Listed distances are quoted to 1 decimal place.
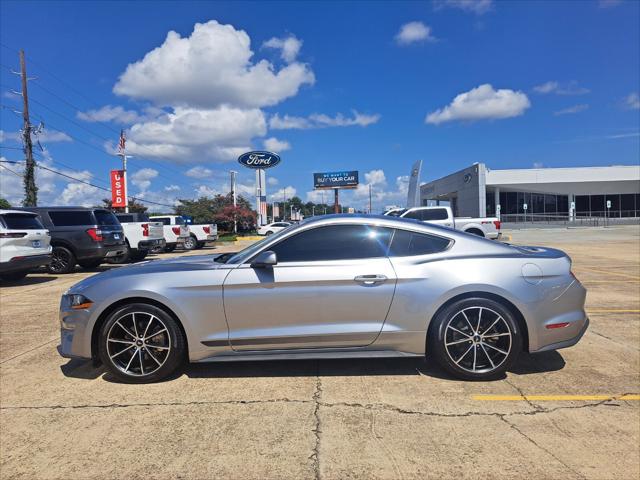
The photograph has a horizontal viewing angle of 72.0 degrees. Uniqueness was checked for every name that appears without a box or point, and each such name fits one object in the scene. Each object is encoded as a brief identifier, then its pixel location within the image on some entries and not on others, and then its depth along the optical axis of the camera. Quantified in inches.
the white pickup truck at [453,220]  709.9
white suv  376.2
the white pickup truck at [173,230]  773.9
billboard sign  2454.5
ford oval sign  1882.4
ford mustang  151.4
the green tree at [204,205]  2706.7
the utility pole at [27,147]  1035.9
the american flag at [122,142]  1496.3
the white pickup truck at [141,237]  598.2
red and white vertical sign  1369.3
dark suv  470.3
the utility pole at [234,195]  1879.6
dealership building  2003.0
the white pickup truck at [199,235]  870.3
